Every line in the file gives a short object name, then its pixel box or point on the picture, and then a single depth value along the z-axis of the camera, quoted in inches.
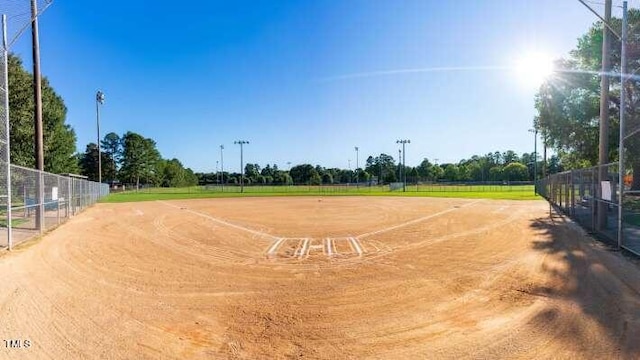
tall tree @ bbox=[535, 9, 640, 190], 838.5
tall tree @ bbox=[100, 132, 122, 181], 4606.3
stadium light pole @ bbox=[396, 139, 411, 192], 3046.8
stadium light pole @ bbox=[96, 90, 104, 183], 1631.4
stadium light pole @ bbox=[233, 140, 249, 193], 2780.5
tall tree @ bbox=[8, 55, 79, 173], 962.7
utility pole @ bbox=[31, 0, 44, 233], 595.2
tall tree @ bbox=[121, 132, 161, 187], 4552.2
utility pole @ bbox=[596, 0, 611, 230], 493.7
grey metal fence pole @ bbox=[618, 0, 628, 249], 374.9
